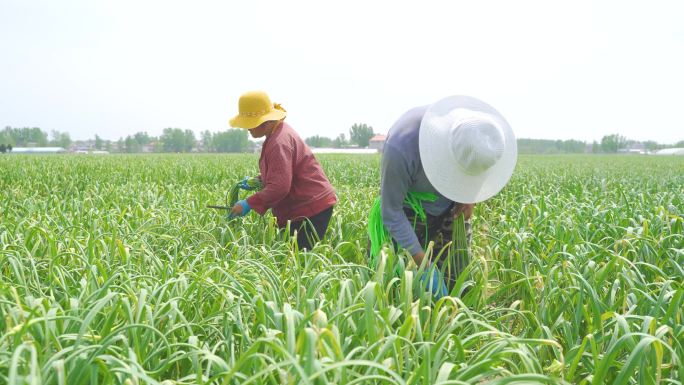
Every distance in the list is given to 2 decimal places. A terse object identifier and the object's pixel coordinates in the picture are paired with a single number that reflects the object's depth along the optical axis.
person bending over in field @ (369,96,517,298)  2.32
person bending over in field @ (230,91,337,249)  3.75
